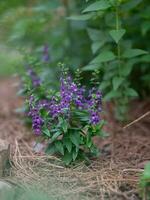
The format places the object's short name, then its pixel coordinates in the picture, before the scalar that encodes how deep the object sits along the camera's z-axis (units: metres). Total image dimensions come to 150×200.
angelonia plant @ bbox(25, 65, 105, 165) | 2.39
